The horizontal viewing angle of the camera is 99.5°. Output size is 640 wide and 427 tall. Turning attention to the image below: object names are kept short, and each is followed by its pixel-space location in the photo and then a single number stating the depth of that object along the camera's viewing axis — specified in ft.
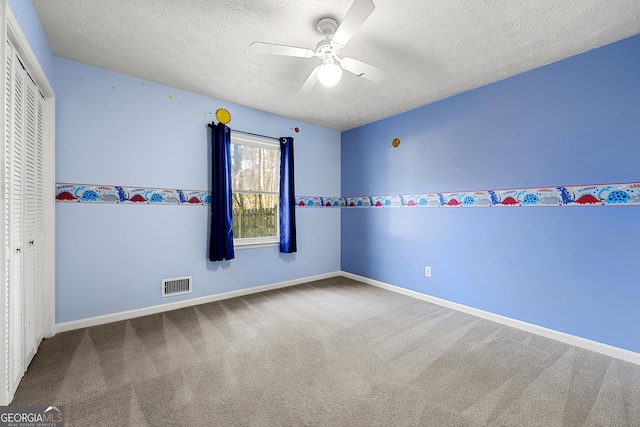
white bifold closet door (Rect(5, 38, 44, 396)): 4.98
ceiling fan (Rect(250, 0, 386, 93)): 5.22
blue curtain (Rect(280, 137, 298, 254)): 12.50
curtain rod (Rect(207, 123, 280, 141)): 11.25
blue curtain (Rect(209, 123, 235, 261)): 10.36
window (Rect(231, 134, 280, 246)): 11.71
